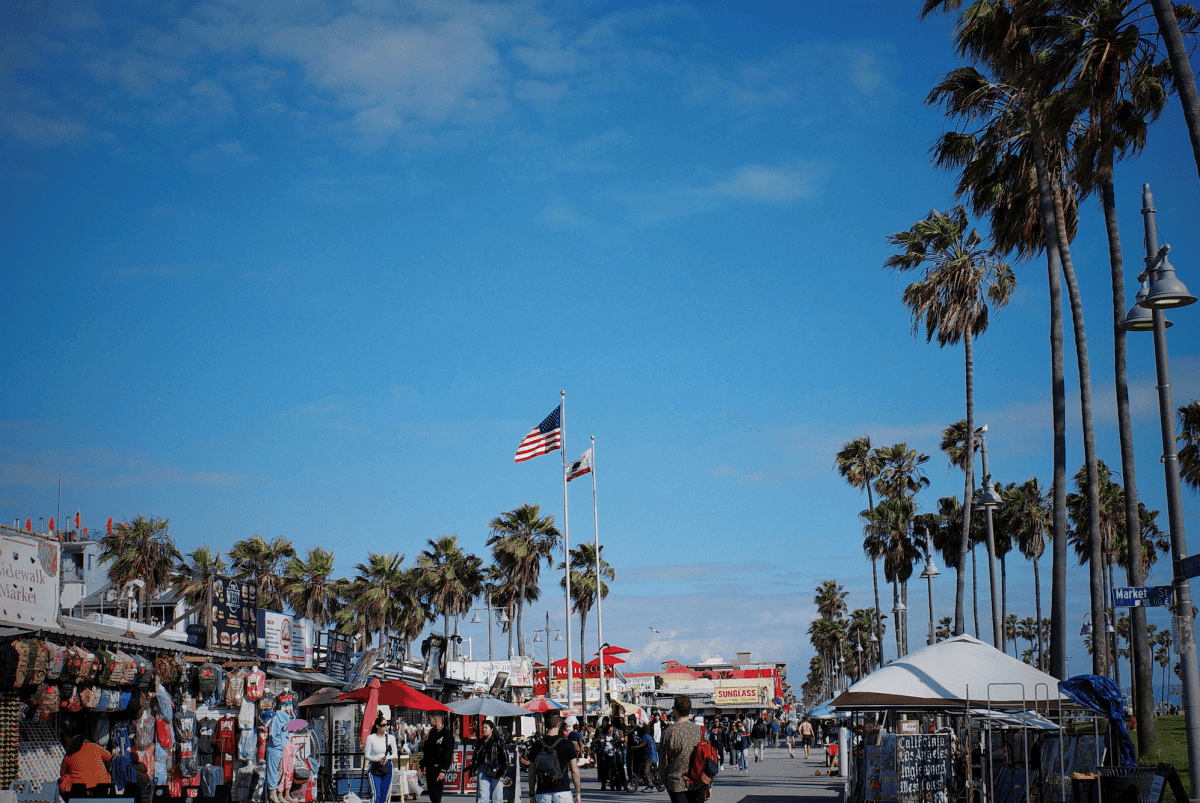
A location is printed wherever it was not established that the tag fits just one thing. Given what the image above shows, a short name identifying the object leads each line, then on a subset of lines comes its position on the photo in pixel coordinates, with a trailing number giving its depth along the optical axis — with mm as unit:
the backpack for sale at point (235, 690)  18625
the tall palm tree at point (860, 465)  62094
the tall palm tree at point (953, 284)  32438
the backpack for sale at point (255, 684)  18797
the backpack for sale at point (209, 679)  18578
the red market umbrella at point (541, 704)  30859
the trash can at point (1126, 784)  12820
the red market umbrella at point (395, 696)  21797
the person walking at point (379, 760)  18000
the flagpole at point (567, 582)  37594
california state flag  39000
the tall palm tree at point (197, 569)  54656
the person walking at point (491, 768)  16016
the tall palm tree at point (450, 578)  59875
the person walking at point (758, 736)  45000
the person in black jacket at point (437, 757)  19266
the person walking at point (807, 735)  47403
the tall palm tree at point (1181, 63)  12484
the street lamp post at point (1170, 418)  11797
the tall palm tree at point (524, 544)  59031
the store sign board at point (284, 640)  25188
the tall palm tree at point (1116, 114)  15844
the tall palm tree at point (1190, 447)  40750
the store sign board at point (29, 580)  14547
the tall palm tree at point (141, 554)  52688
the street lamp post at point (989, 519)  25250
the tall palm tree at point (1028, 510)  60281
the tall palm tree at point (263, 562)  56625
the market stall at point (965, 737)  14734
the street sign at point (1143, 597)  12211
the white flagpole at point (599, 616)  43528
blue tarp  14453
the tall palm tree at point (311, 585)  57156
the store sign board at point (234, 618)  22750
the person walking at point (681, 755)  11078
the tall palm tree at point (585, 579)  67250
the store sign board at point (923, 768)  15836
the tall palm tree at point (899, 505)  57812
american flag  37281
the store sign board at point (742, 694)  84812
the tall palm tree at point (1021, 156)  18641
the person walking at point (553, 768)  11875
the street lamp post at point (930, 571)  33594
